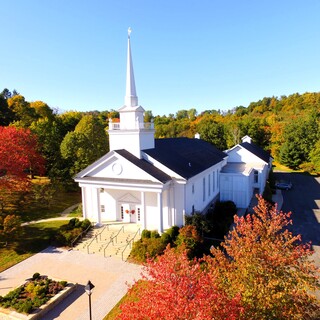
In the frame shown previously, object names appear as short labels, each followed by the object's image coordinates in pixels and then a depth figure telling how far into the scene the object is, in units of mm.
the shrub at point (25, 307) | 14711
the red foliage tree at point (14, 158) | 27172
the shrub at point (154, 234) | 22322
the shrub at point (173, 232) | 22344
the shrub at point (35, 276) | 18211
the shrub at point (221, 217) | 24922
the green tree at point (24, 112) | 55306
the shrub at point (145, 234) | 22484
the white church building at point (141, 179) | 23812
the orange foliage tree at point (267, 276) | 8891
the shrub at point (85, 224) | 25275
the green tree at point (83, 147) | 39812
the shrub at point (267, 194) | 35319
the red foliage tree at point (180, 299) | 7627
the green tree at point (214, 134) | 72812
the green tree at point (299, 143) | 65625
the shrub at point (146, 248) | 20594
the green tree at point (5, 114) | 55500
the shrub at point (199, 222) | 23219
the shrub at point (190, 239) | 20764
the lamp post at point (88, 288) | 12945
